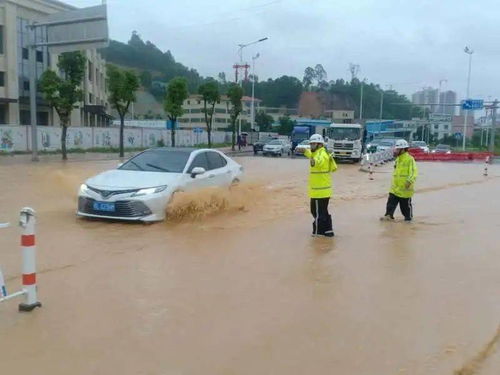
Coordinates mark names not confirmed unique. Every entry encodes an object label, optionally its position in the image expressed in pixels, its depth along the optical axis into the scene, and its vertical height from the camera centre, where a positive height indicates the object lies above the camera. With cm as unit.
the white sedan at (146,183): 916 -117
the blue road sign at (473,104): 5467 +169
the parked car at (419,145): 4425 -214
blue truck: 4852 -97
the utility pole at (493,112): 5063 +89
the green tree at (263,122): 9200 -86
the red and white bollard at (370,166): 2251 -211
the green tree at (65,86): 3142 +148
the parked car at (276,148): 4512 -247
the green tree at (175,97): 4462 +140
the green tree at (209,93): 5297 +210
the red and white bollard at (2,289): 480 -151
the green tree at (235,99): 5766 +175
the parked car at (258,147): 4881 -260
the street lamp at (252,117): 6802 -11
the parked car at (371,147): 3939 -194
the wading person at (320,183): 872 -99
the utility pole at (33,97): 2895 +76
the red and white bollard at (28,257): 484 -126
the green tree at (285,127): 8794 -150
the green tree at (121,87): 3738 +175
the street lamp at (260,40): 5513 +743
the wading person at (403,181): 1005 -107
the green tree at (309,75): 15525 +1160
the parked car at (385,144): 3838 -178
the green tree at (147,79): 12656 +786
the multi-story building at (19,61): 4300 +406
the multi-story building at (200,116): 10931 -15
